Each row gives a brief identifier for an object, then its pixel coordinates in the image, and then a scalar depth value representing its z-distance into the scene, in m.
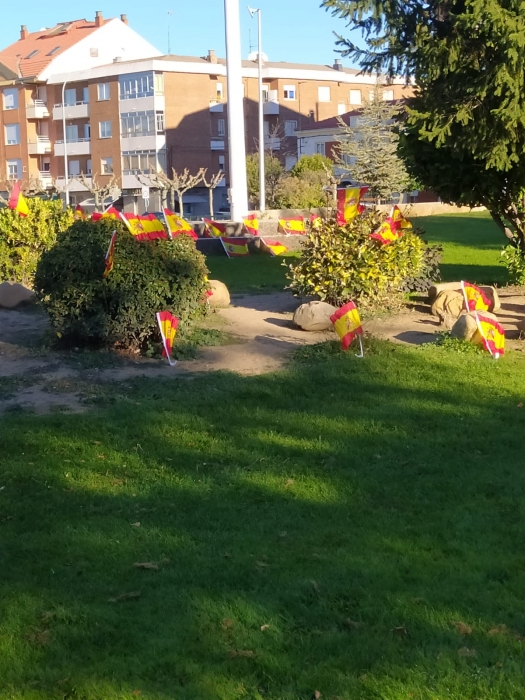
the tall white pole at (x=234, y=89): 24.17
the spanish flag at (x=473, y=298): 9.99
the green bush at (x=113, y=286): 9.28
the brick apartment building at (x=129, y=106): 60.81
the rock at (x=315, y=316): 10.59
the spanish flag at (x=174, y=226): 10.51
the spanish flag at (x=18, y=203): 13.66
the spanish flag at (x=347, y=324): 9.16
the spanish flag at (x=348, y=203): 11.36
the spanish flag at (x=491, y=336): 9.11
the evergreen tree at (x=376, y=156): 40.66
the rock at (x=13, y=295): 12.80
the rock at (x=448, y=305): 11.19
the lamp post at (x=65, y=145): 57.38
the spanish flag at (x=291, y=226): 23.23
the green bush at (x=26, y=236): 13.92
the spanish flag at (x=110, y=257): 9.18
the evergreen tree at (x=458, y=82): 9.29
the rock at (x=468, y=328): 9.50
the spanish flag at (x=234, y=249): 21.93
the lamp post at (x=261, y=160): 34.53
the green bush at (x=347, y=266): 11.00
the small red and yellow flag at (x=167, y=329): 9.00
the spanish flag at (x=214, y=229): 23.72
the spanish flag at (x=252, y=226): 23.88
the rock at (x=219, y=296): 12.37
